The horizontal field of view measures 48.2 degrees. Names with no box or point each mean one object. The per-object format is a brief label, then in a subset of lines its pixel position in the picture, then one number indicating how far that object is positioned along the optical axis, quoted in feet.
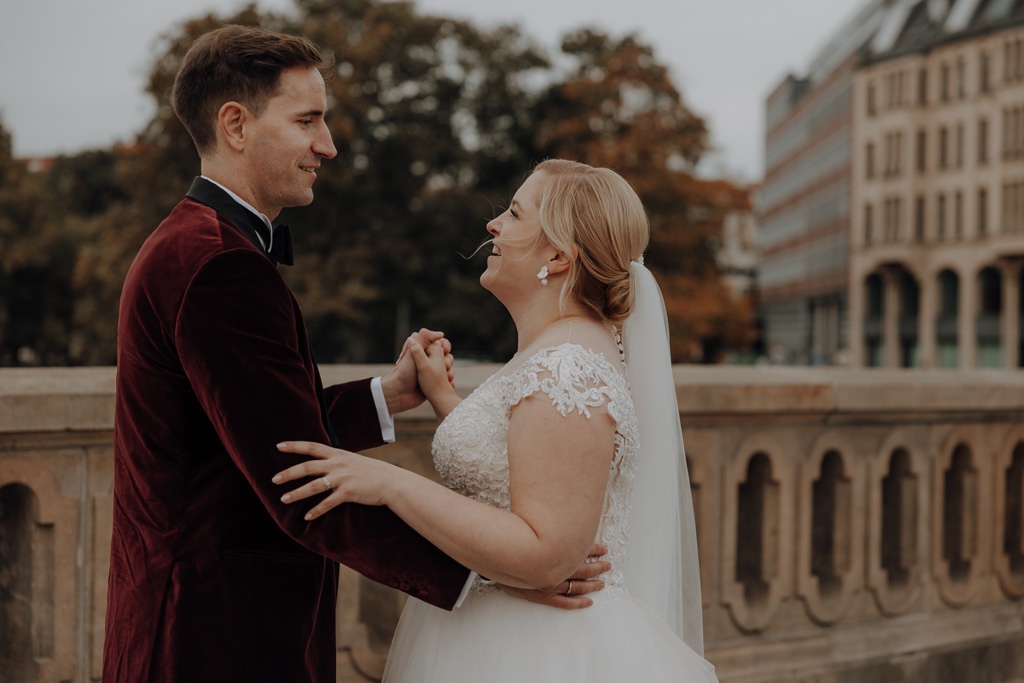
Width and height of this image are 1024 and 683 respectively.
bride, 8.08
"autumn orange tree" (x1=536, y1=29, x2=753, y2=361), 92.48
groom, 7.47
